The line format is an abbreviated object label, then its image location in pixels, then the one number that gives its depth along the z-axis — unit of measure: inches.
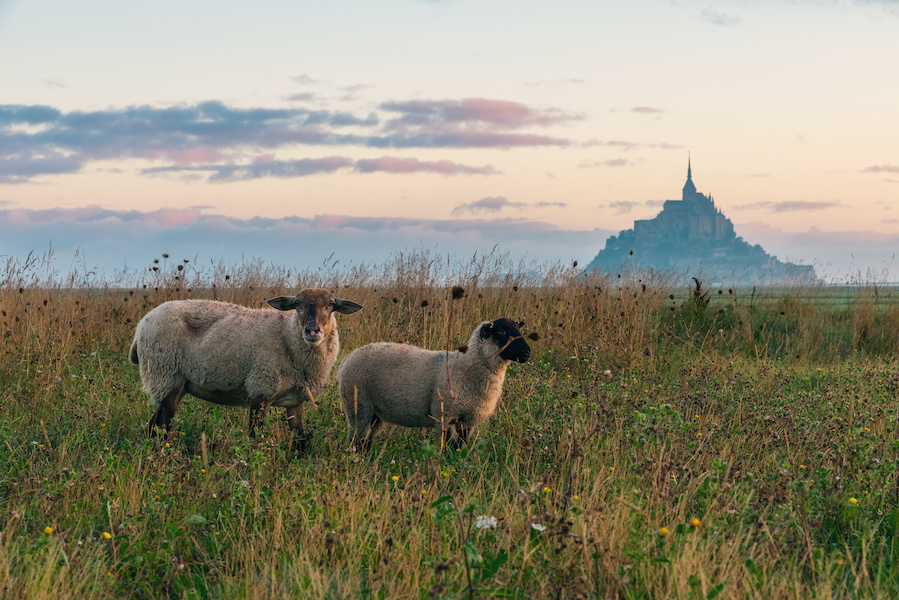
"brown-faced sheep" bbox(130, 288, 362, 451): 242.2
